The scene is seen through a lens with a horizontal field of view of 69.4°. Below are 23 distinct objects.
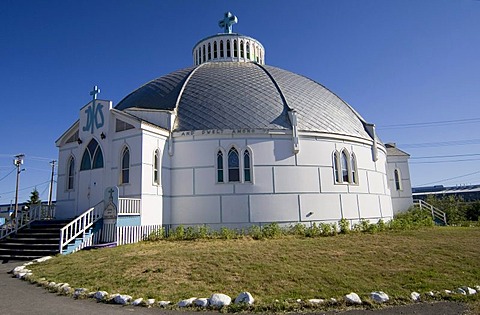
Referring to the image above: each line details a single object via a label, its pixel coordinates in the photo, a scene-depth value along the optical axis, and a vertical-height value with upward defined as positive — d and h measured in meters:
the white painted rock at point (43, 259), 12.04 -1.28
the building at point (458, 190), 68.56 +3.86
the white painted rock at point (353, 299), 6.86 -1.73
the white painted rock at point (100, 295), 7.38 -1.59
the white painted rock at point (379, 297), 6.97 -1.75
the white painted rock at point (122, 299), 7.10 -1.62
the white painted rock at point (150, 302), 6.98 -1.67
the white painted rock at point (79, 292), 7.64 -1.57
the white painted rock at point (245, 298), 6.84 -1.65
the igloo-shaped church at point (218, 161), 16.73 +2.75
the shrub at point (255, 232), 15.48 -0.81
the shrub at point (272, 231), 15.75 -0.78
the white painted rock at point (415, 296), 7.08 -1.79
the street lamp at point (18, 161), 37.38 +6.63
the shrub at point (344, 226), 16.73 -0.73
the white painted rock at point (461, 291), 7.42 -1.80
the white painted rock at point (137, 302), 7.00 -1.67
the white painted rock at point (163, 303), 6.89 -1.68
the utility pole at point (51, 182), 44.28 +5.29
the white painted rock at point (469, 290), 7.47 -1.80
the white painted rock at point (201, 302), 6.83 -1.67
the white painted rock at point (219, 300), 6.79 -1.64
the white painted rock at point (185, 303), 6.84 -1.68
